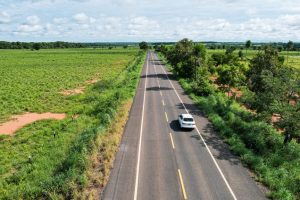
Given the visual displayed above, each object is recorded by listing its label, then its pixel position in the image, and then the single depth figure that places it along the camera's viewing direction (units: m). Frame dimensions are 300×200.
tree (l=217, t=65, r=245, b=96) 43.66
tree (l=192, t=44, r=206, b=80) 60.85
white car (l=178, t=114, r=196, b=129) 28.50
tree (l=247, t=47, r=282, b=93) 31.95
